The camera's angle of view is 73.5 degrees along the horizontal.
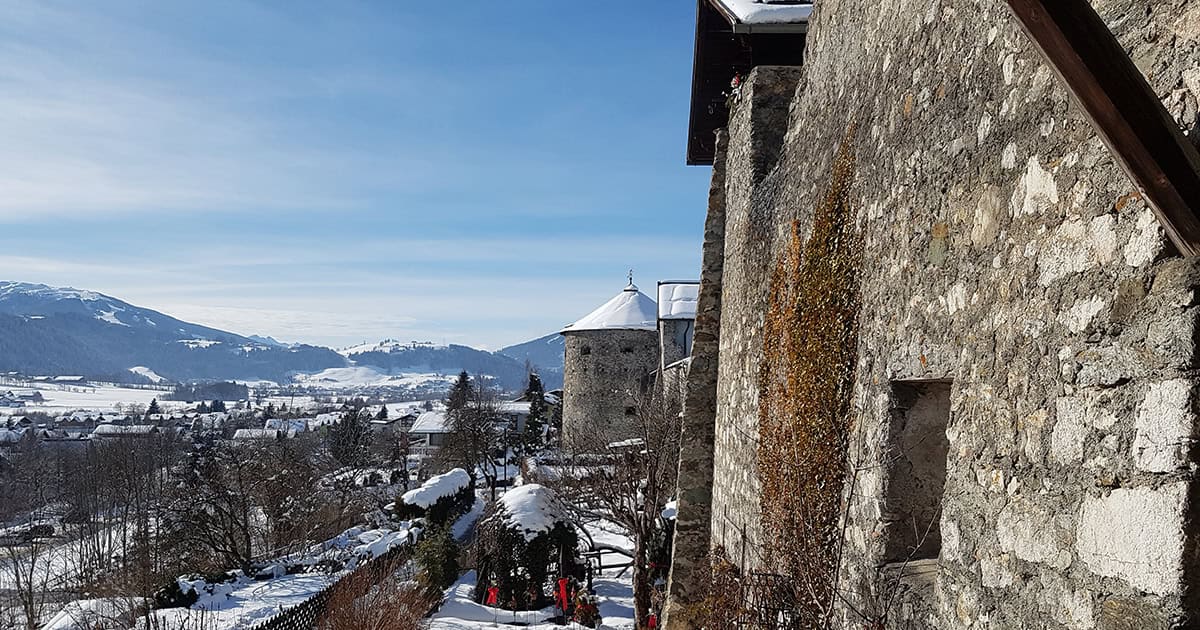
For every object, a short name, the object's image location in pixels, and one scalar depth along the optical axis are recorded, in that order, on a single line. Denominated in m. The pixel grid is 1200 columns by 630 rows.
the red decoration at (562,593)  13.54
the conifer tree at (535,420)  45.06
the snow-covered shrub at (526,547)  14.62
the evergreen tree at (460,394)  48.31
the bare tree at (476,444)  38.50
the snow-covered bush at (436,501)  22.32
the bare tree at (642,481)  12.66
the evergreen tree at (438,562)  14.98
